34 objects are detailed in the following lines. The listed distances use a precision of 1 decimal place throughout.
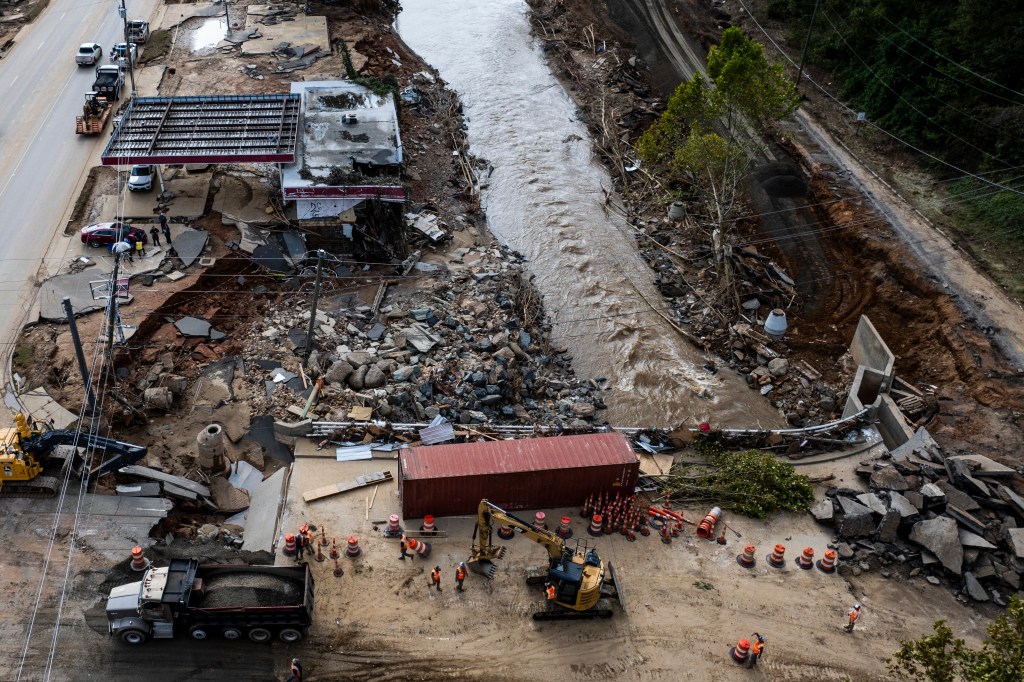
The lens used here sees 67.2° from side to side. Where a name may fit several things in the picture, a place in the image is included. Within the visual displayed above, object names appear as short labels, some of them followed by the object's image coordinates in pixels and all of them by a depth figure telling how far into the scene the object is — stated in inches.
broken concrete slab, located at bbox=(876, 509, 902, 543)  909.2
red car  1291.8
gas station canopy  1367.9
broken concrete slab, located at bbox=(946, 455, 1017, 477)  973.8
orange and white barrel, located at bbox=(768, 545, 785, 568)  884.6
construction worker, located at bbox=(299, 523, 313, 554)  856.9
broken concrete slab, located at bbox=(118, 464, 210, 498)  915.4
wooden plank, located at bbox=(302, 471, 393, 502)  934.4
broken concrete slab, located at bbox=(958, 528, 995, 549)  887.1
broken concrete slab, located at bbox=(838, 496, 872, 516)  929.5
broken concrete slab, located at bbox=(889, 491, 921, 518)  918.4
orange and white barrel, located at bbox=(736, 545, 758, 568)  889.5
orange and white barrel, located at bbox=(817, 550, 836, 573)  887.7
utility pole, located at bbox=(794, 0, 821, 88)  1857.4
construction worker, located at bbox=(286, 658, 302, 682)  738.2
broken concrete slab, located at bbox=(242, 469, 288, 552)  884.6
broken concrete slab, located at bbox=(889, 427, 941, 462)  1008.9
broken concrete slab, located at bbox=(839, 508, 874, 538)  919.7
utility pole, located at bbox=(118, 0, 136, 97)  1695.7
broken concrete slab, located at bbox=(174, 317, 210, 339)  1162.0
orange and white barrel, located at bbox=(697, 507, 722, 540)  920.3
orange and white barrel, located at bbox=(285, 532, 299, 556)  854.5
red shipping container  895.7
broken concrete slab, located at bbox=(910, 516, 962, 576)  876.6
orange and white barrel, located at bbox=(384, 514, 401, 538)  890.1
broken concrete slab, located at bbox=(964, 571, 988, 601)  860.6
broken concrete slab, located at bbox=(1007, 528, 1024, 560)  868.2
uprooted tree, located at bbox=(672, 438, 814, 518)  959.6
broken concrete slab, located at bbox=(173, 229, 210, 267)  1290.6
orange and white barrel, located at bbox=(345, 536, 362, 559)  864.9
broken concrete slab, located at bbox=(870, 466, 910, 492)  962.7
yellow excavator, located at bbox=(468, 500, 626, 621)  789.2
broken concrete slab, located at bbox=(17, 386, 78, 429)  986.7
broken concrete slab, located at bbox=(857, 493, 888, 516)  926.4
